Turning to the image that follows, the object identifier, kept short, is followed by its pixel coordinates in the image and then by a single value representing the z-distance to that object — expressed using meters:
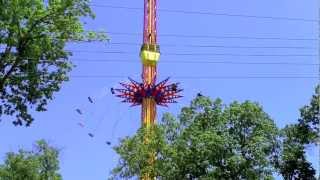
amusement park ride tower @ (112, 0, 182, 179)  62.69
